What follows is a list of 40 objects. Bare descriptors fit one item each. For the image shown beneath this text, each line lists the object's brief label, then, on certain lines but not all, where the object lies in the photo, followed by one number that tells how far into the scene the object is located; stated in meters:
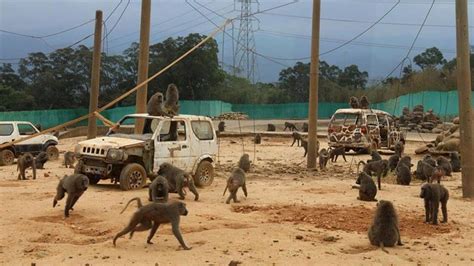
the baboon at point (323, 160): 21.17
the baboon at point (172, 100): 16.03
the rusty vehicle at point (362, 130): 25.86
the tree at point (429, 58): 83.53
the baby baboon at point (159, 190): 11.42
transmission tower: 45.97
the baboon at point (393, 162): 19.07
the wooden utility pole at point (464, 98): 13.98
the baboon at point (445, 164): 18.52
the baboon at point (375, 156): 18.51
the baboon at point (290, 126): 45.67
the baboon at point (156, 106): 15.34
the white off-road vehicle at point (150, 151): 14.08
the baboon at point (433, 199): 10.60
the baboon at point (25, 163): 16.29
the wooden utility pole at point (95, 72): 22.23
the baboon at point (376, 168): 15.70
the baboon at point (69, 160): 20.07
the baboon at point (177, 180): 12.92
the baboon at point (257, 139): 34.38
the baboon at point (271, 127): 46.58
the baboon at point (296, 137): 31.85
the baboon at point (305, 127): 45.34
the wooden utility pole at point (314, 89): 21.08
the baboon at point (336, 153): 24.03
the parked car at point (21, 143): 21.66
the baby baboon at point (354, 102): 28.61
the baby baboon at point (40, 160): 19.61
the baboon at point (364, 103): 27.70
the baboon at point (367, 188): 13.10
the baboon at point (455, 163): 20.44
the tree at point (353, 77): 83.62
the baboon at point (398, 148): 23.40
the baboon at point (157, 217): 8.42
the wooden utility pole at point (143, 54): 18.44
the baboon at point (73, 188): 10.69
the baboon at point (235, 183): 12.72
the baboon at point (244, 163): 18.70
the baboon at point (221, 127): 39.19
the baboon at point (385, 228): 8.82
